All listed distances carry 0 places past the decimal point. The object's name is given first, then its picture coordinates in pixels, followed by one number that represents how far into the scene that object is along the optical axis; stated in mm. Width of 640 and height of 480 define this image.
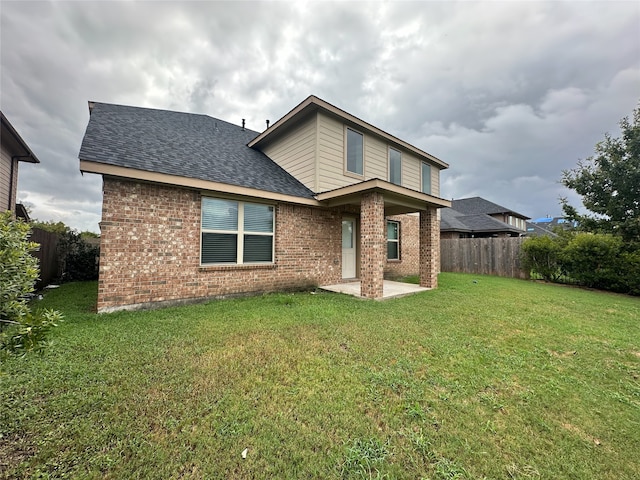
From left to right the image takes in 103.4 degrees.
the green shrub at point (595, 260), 8789
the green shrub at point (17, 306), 1651
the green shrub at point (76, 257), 9258
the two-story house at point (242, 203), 5160
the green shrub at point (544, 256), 10477
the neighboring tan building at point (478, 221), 17422
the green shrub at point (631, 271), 8258
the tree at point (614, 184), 9055
